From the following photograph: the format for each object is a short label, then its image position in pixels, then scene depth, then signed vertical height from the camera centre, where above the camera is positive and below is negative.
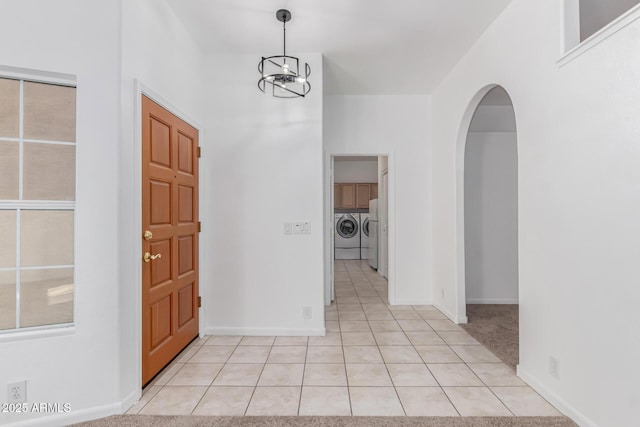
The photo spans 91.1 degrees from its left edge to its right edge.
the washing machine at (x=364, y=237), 7.82 -0.54
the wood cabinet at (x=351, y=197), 7.97 +0.48
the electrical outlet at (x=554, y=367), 1.84 -0.91
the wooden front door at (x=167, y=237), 2.10 -0.16
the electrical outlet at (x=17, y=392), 1.61 -0.91
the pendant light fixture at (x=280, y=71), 3.01 +1.35
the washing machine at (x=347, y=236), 7.86 -0.51
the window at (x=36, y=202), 1.67 +0.08
